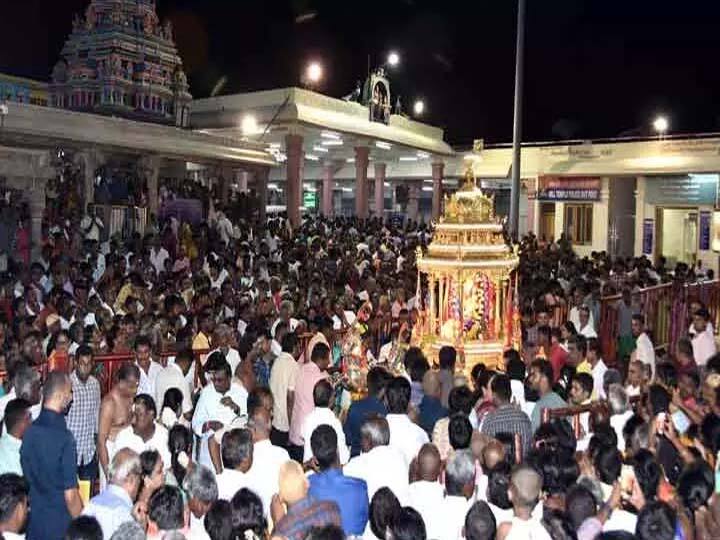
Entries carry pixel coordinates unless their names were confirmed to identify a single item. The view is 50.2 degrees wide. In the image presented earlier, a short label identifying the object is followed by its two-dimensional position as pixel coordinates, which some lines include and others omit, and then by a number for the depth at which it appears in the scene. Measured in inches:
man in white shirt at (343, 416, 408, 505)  202.8
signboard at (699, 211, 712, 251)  949.8
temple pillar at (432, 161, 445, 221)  1246.3
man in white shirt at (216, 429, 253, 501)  193.6
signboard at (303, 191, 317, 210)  1712.6
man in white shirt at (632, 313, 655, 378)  370.6
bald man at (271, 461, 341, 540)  170.7
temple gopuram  1077.1
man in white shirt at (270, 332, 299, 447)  307.4
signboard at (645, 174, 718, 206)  956.0
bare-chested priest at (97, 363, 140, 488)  241.0
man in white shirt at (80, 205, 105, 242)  631.2
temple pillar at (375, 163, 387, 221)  1295.5
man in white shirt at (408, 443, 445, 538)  184.5
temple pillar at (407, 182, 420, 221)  1475.1
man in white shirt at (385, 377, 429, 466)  227.8
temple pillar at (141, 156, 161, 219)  779.5
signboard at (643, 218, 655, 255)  1028.2
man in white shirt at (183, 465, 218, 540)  175.2
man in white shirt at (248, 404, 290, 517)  198.8
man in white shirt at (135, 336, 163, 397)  293.0
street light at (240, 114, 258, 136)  885.2
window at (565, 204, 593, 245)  1100.5
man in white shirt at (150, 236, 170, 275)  572.2
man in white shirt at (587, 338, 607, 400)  315.9
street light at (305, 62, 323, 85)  1043.9
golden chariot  382.9
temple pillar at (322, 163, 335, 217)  1405.0
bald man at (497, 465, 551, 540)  168.1
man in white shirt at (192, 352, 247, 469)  257.9
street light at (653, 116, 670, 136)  1030.4
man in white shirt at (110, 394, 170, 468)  220.8
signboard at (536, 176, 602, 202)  1088.2
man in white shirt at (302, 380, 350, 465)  236.4
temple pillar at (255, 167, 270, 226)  977.8
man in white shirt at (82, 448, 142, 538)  169.3
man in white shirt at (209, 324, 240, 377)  315.3
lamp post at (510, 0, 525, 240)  652.7
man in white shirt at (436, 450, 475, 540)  183.5
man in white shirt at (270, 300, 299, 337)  383.6
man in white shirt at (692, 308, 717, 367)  387.5
